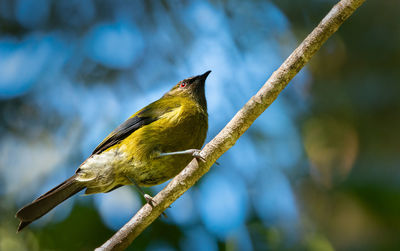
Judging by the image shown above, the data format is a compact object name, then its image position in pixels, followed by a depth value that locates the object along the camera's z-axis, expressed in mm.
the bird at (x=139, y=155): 7488
